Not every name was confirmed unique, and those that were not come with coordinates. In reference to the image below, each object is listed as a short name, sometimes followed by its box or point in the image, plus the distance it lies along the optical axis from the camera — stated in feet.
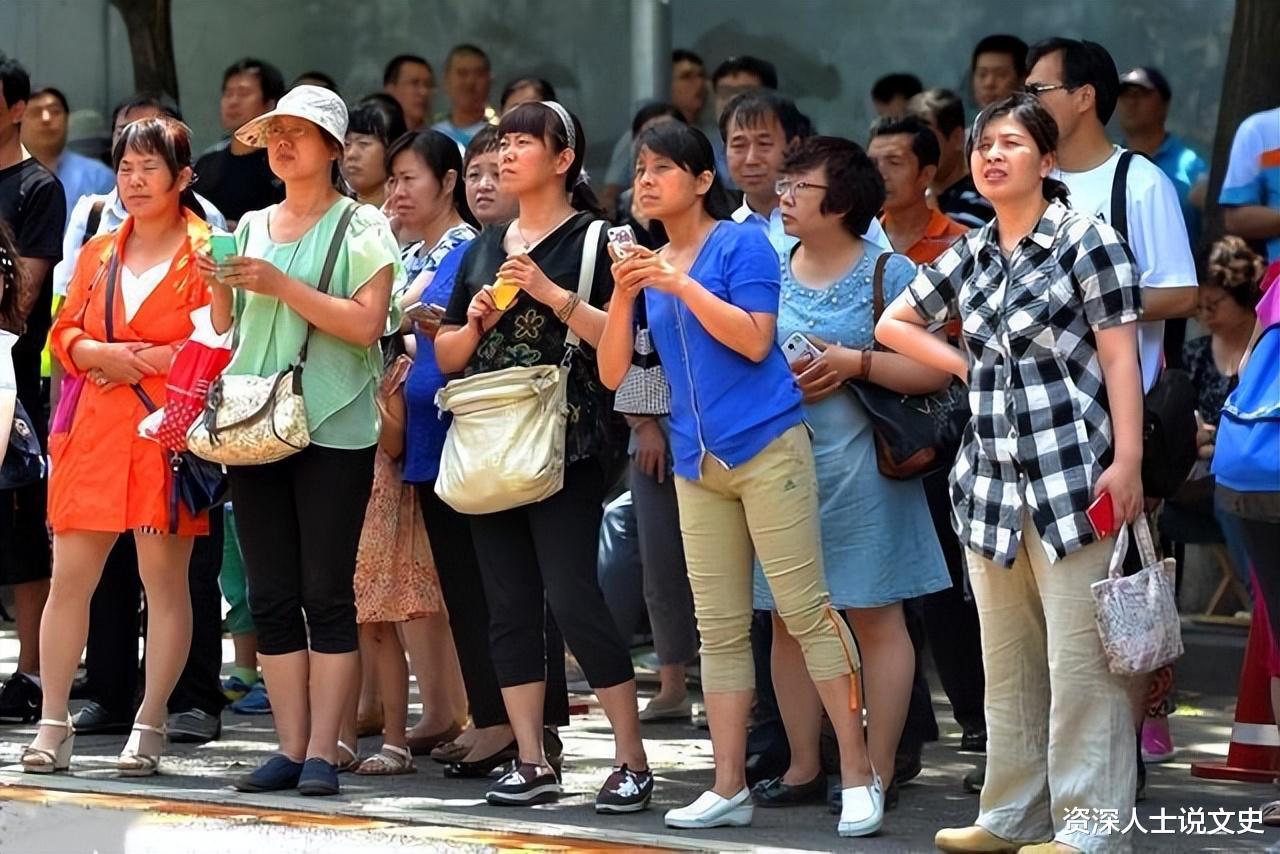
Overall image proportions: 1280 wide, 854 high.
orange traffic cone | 46.55
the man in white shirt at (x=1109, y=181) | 42.60
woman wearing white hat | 44.29
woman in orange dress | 47.24
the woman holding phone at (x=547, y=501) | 43.37
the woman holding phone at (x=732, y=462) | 40.73
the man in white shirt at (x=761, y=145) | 48.06
